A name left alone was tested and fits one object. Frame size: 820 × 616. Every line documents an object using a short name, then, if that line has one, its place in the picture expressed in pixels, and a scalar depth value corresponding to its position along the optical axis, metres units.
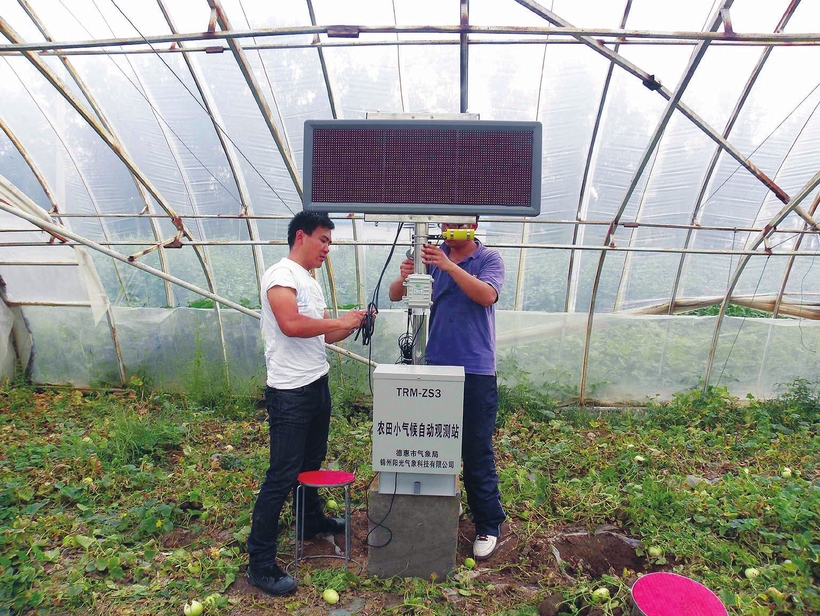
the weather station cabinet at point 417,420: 2.92
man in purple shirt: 3.23
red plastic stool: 3.13
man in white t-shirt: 2.94
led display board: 2.88
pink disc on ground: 2.14
